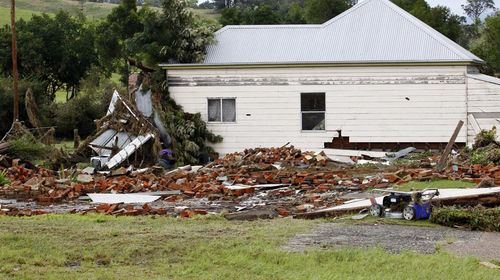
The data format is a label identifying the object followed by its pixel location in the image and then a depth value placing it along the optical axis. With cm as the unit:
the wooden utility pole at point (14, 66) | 3744
